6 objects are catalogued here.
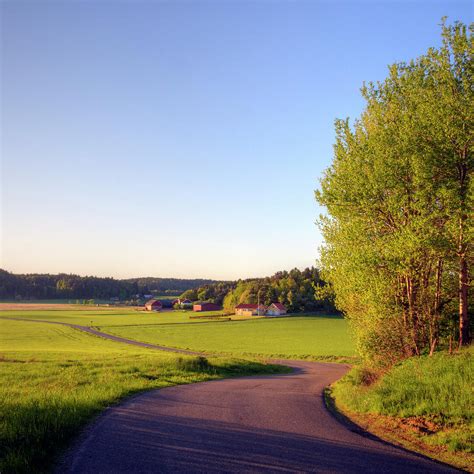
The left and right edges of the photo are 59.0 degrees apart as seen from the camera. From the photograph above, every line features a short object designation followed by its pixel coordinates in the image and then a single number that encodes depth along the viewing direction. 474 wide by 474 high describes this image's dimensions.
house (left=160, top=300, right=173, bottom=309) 174.88
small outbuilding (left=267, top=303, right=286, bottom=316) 122.12
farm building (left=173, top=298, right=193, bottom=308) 169.38
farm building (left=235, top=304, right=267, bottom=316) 125.75
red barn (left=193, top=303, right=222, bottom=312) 152.12
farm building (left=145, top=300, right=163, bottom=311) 159.00
